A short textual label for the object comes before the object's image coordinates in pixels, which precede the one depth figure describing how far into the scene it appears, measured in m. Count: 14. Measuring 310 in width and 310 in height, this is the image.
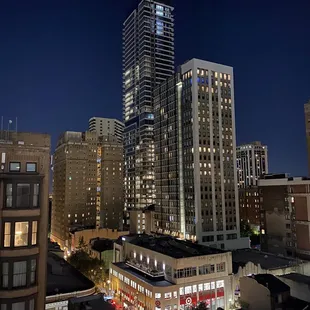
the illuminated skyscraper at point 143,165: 185.75
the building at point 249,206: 167.38
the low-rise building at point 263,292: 54.47
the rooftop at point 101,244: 97.81
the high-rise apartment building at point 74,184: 155.75
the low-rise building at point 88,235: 112.16
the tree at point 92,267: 78.12
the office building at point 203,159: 115.94
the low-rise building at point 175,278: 59.94
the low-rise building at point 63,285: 37.38
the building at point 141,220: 147.88
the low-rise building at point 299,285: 60.04
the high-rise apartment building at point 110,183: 174.38
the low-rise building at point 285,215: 100.94
